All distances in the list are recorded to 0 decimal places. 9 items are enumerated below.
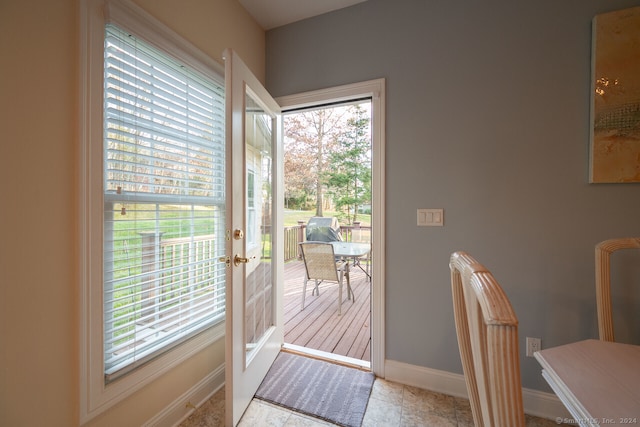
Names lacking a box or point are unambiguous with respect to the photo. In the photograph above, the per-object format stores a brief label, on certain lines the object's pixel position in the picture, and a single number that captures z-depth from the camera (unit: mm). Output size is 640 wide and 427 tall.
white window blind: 1163
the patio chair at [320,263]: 2961
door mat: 1537
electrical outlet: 1512
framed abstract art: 1321
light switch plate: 1693
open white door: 1310
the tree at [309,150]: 6359
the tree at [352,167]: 5891
